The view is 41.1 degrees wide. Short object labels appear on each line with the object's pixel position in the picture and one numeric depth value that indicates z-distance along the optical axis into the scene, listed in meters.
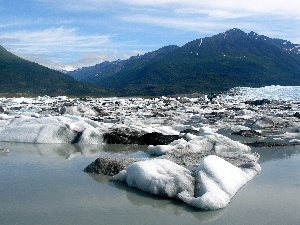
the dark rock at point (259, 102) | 49.98
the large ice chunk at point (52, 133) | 14.62
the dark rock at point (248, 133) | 17.66
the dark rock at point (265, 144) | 14.46
